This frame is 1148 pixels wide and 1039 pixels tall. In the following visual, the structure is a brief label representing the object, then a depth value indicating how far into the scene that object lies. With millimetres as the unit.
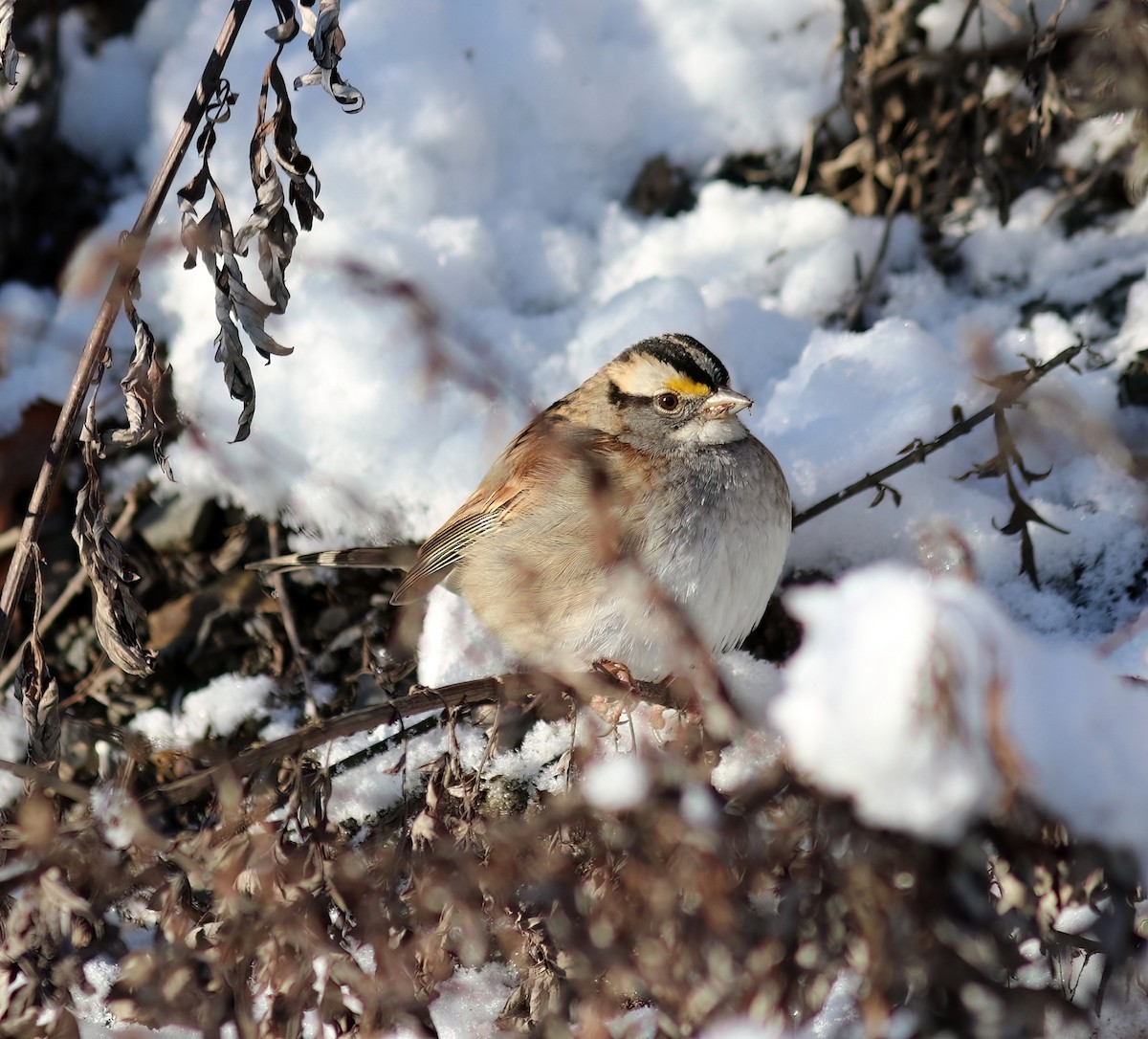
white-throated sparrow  6949
